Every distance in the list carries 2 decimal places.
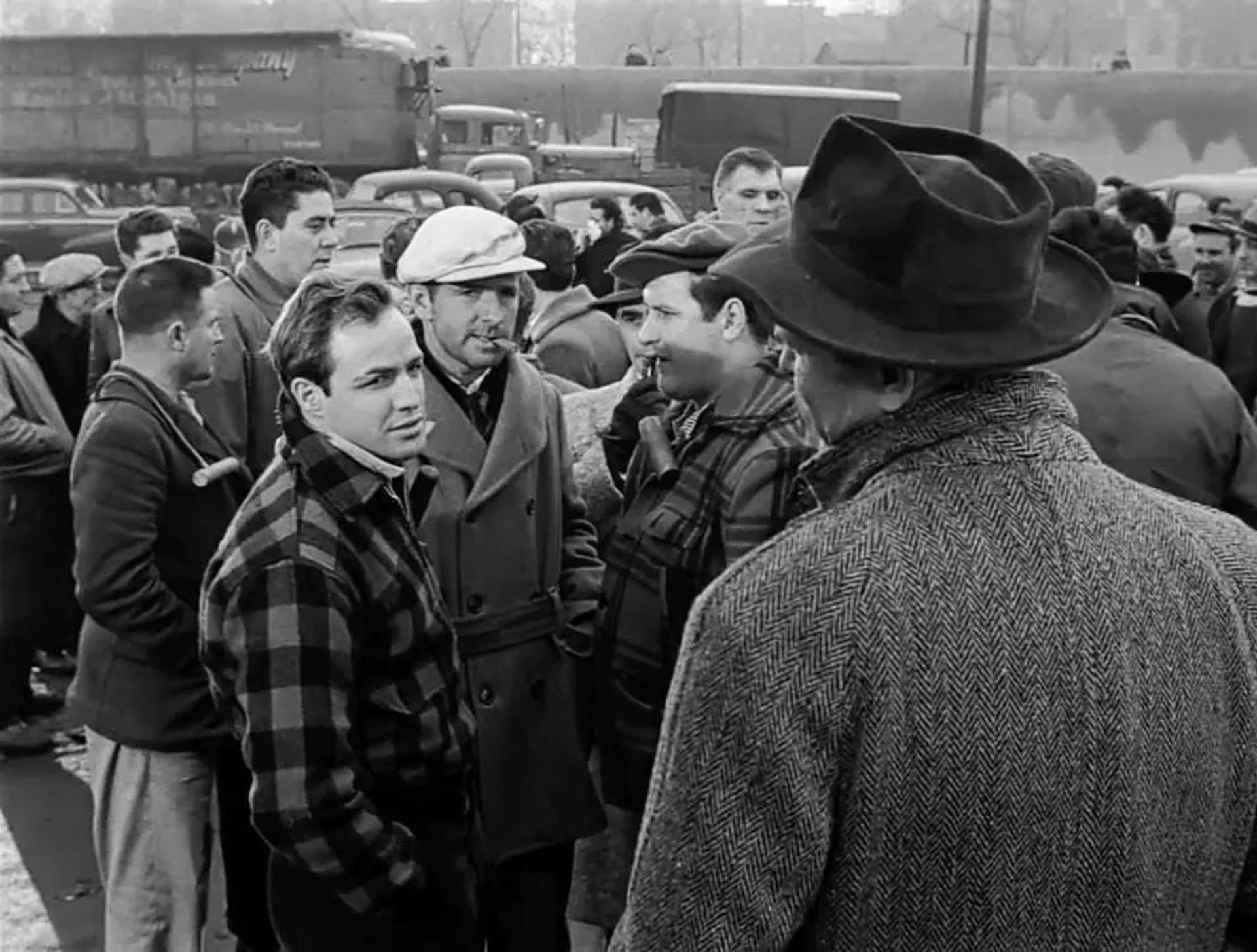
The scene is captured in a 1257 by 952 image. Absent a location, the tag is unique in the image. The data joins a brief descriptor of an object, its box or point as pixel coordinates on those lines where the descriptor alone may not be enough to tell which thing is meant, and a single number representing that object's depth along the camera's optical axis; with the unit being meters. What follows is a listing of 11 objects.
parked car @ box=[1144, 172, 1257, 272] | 17.20
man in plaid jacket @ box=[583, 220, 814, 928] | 3.08
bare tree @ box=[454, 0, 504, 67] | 56.94
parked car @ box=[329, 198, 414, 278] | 12.80
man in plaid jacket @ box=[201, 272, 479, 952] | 2.57
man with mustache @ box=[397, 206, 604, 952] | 3.24
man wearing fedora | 1.42
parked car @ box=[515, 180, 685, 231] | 15.75
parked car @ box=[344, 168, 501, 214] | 16.36
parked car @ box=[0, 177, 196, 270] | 17.47
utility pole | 19.41
